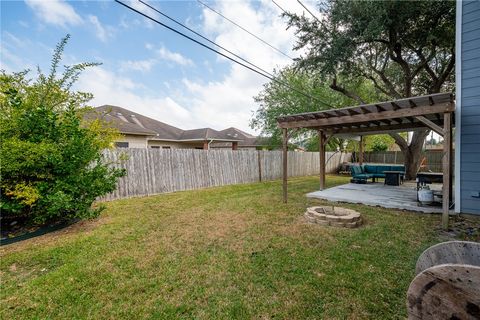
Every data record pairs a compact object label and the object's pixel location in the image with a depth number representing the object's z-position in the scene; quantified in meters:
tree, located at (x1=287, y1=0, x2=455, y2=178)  7.44
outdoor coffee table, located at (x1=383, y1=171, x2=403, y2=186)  9.30
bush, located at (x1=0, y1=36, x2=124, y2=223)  3.67
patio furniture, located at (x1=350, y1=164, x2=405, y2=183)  10.15
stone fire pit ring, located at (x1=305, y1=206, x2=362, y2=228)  4.35
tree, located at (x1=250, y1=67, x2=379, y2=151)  14.55
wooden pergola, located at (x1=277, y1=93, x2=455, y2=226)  4.39
